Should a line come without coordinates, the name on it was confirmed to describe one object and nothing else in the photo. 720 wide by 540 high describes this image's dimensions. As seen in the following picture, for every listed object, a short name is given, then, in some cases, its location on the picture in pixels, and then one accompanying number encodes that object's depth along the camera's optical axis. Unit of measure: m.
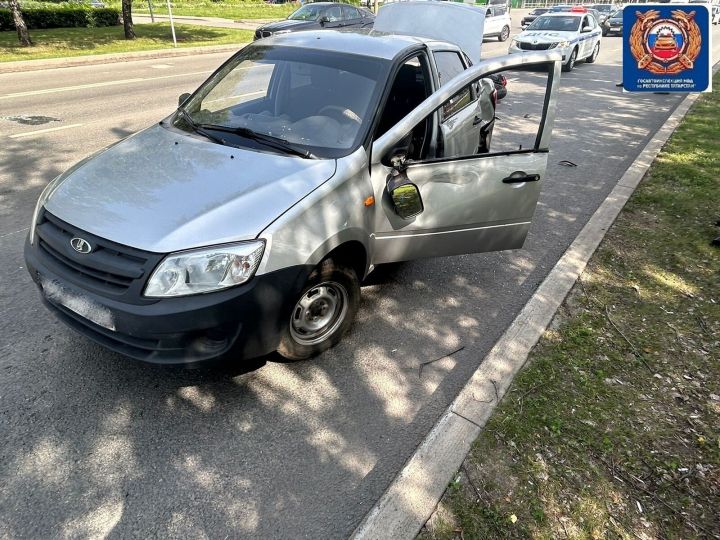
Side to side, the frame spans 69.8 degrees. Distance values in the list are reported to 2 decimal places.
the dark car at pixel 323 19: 16.83
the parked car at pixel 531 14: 28.34
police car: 15.79
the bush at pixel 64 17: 19.61
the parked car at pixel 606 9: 32.46
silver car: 2.58
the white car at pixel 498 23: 24.05
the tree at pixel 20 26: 15.78
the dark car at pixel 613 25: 29.09
